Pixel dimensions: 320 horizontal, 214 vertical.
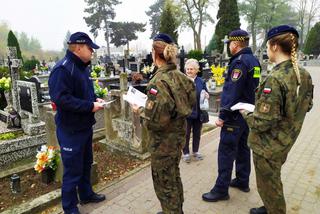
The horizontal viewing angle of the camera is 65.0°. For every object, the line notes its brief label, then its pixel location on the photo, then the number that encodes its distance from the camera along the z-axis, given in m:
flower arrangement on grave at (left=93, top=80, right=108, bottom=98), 6.14
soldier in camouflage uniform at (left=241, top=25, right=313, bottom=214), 2.11
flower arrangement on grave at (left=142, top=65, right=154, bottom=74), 10.45
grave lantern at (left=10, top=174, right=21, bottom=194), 3.40
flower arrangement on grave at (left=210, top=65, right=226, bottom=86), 9.76
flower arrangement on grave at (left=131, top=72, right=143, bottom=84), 7.54
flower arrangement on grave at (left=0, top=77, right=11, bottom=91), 5.63
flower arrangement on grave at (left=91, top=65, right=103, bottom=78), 12.93
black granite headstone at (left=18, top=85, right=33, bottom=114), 4.70
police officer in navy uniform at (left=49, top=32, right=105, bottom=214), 2.69
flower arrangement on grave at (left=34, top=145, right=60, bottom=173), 3.54
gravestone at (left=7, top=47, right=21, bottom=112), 5.00
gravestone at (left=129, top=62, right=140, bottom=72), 14.97
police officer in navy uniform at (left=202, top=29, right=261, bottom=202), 2.86
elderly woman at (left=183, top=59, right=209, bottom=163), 4.37
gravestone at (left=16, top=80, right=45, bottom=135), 4.62
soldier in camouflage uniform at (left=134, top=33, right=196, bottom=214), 2.25
